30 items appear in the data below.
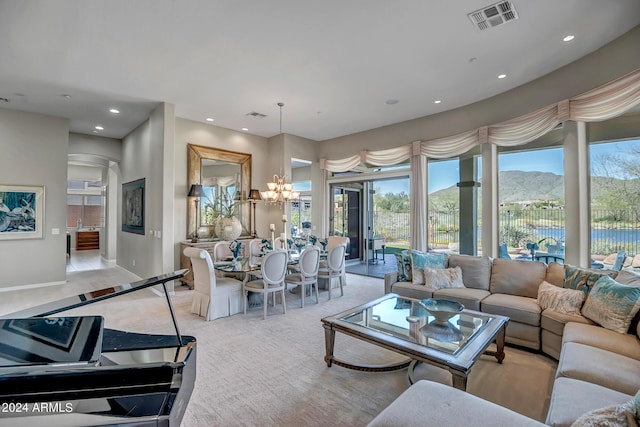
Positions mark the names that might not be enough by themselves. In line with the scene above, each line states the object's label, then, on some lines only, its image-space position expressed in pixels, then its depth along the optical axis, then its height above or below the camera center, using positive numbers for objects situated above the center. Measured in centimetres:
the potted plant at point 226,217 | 629 +1
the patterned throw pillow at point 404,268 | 428 -75
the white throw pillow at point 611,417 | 117 -82
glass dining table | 409 -72
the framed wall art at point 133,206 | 631 +26
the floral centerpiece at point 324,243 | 602 -52
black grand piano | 105 -69
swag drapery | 332 +137
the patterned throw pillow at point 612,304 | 250 -78
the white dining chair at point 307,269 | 461 -83
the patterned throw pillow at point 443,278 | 393 -82
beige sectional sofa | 150 -99
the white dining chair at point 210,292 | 397 -106
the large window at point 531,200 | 435 +29
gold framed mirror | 614 +77
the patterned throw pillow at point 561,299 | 293 -85
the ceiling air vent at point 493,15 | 279 +204
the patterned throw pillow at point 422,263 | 413 -65
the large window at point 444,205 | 568 +26
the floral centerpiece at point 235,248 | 455 -48
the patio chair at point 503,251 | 496 -57
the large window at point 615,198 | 359 +26
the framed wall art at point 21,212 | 550 +11
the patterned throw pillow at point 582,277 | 299 -63
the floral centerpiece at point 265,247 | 481 -49
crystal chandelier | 533 +46
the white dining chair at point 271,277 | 405 -85
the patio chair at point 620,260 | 368 -53
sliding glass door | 675 -5
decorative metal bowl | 261 -84
